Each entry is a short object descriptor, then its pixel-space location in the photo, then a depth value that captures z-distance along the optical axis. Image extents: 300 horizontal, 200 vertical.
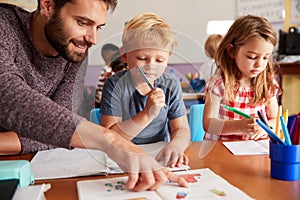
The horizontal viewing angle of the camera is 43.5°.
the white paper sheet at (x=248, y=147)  0.91
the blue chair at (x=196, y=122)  0.87
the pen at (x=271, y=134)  0.74
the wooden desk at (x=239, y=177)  0.65
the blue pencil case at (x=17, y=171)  0.63
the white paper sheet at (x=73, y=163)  0.76
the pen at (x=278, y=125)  0.81
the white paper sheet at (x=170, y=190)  0.63
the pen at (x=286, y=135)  0.73
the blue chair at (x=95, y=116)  0.69
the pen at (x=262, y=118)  0.85
